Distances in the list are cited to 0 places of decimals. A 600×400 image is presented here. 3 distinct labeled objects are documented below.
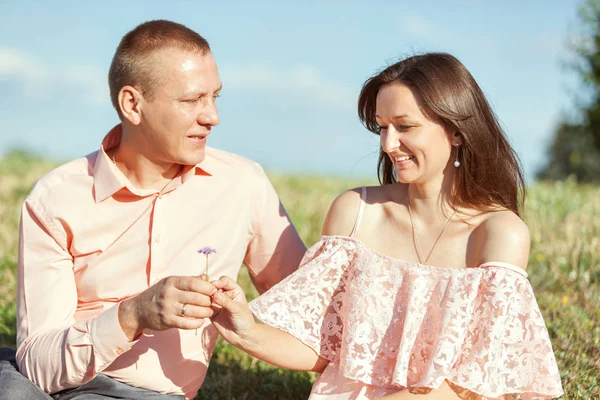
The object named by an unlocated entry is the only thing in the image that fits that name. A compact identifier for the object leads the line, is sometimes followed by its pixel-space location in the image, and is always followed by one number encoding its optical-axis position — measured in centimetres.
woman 303
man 327
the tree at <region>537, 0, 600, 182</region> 2200
